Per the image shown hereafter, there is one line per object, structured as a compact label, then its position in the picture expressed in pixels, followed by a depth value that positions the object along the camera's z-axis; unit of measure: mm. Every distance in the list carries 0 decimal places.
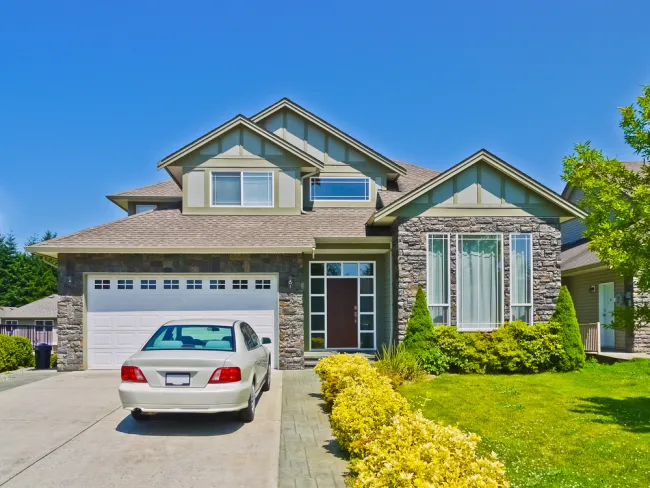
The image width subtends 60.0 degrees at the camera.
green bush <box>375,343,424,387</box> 11555
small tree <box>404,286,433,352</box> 13766
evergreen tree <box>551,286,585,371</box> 14031
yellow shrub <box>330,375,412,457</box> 6371
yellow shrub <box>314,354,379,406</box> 8977
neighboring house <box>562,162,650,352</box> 16859
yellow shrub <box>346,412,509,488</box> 4250
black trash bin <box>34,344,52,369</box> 15583
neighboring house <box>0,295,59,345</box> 38838
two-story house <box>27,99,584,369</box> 14656
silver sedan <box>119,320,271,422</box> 7738
